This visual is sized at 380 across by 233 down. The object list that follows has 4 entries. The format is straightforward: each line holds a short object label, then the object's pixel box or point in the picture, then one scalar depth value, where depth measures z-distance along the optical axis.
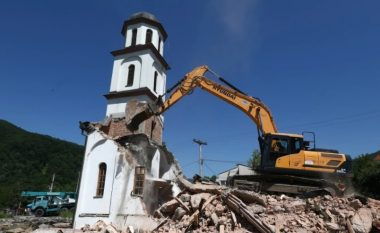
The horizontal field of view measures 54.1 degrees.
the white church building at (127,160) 17.88
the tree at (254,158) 46.35
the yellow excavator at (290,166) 15.87
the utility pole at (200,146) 37.61
